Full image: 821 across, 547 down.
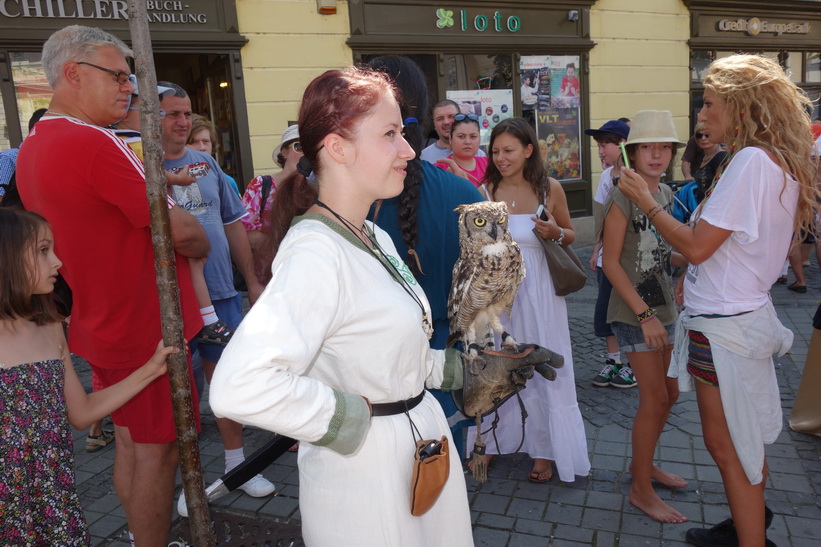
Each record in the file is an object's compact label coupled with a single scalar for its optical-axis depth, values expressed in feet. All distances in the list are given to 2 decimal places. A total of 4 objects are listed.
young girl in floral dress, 6.60
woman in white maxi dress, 11.64
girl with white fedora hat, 10.29
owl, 6.83
